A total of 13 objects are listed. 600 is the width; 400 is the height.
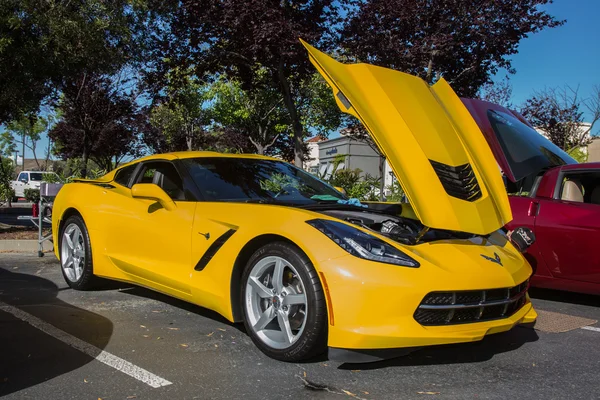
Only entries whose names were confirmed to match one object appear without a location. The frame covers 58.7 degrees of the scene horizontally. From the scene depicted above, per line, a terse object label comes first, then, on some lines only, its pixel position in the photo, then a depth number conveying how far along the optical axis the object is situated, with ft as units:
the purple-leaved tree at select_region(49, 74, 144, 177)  61.00
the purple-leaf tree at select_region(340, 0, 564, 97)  32.81
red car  15.58
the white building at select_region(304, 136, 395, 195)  139.99
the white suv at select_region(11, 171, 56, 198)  104.41
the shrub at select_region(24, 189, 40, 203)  69.42
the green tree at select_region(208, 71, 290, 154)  110.42
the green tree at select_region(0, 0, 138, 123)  28.09
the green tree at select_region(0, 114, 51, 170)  157.97
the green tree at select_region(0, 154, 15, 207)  54.19
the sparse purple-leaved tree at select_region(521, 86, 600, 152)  61.36
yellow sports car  9.77
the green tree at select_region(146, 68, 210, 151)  111.65
